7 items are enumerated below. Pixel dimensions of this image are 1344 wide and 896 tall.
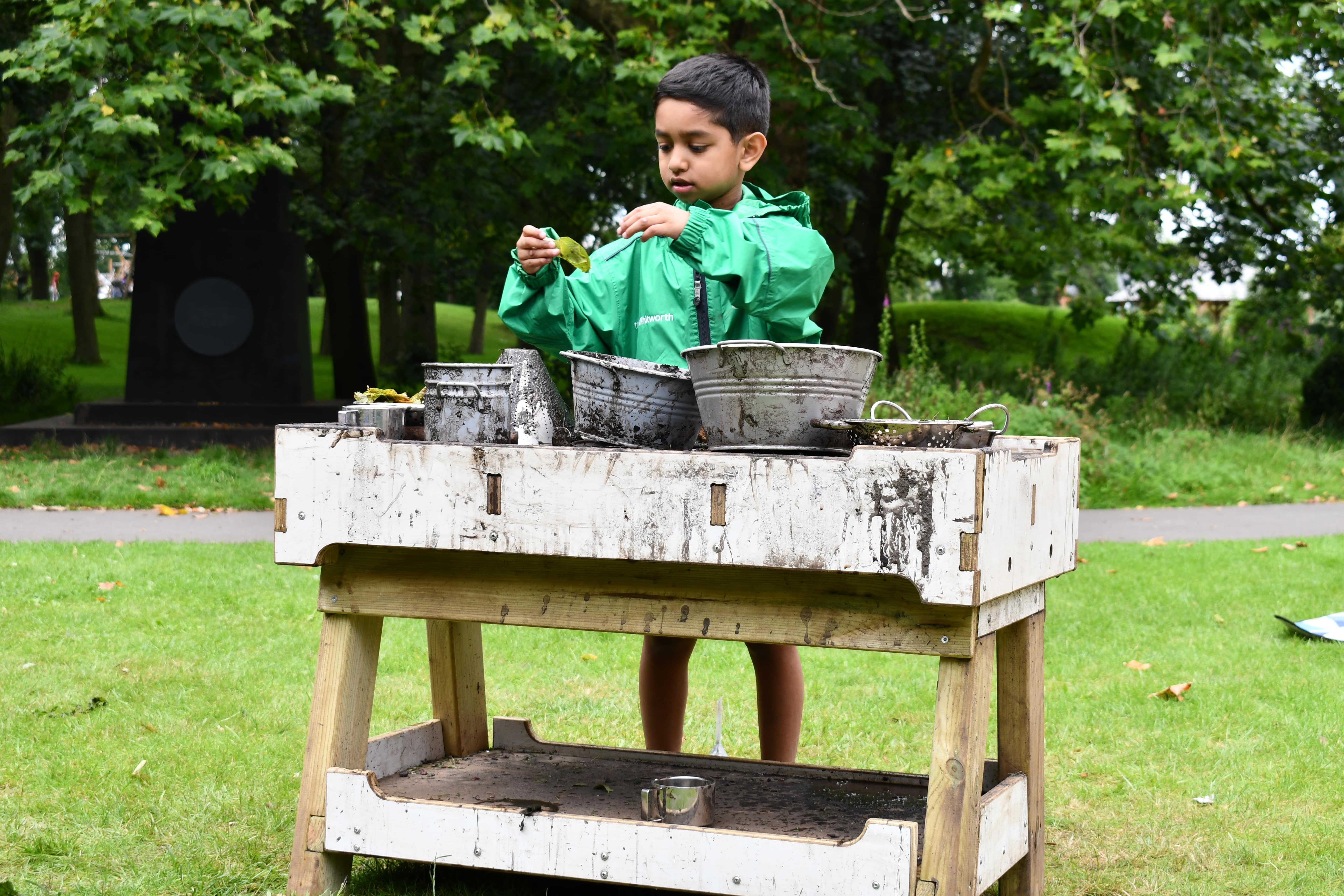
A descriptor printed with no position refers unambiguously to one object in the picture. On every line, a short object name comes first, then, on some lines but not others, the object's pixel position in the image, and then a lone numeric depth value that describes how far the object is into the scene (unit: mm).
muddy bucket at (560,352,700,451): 4809
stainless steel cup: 5129
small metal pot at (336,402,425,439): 5340
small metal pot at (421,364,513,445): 5008
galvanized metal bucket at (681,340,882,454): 4449
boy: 4891
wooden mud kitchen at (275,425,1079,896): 4324
